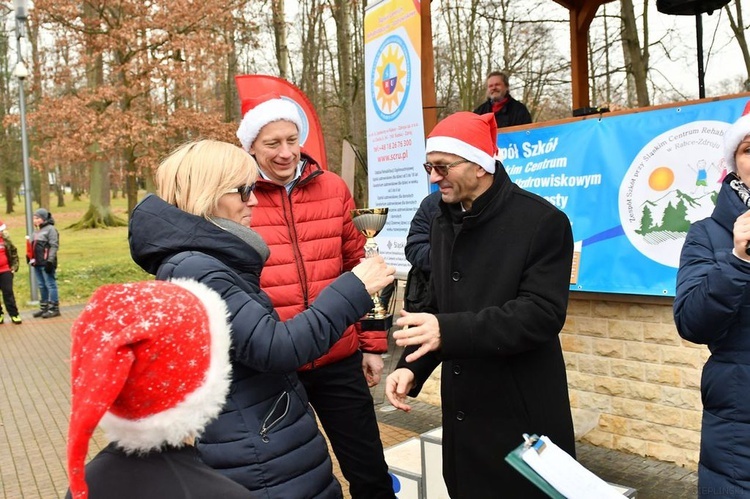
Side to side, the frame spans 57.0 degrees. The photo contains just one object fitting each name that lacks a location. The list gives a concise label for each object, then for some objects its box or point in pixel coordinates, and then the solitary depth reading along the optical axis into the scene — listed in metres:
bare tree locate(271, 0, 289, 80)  15.00
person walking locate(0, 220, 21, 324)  12.95
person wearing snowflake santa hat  1.35
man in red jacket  3.04
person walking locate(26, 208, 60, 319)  13.88
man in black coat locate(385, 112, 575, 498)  2.30
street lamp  15.20
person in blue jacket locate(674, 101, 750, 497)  2.09
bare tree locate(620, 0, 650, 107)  10.22
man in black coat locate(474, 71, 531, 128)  6.98
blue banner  4.31
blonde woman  2.05
